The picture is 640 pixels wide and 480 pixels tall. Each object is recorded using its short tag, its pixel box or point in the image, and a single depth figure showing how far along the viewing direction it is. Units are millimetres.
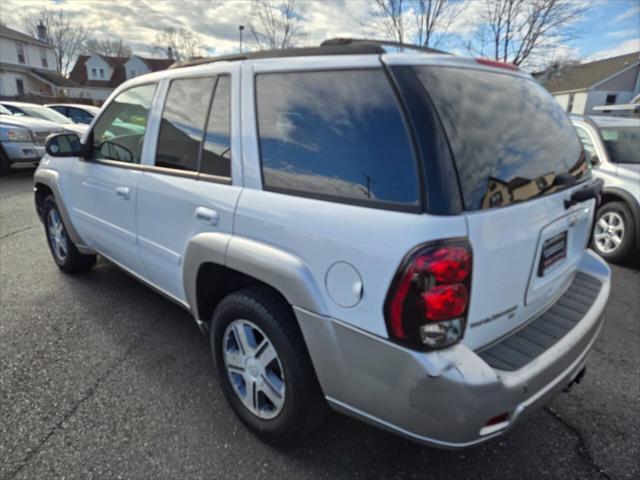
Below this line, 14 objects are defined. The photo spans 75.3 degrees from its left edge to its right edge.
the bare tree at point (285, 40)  19969
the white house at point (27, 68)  34000
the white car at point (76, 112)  13484
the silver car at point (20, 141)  9273
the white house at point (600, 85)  33281
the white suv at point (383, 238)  1460
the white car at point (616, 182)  4816
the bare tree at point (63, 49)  55031
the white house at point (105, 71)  47375
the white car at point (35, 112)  11211
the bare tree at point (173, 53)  40688
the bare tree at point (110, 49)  60781
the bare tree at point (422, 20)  14812
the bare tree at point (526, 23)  14000
